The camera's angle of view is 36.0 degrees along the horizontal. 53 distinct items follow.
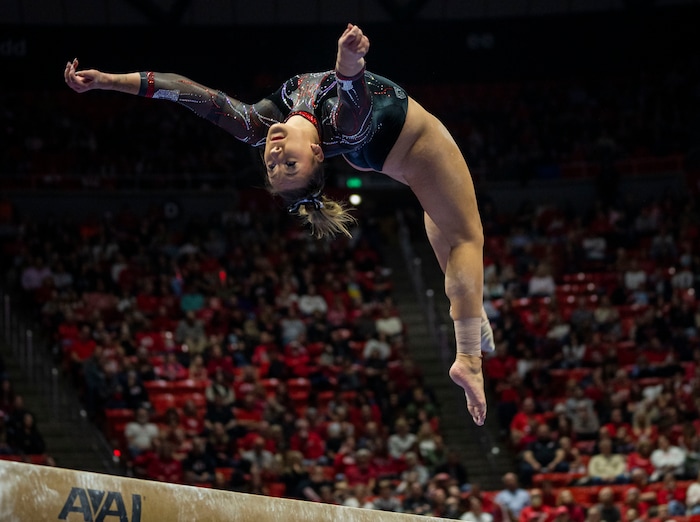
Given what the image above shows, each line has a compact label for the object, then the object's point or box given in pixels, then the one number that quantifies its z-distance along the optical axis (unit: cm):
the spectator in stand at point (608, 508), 1106
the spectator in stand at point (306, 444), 1281
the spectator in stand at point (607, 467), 1226
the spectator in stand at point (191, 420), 1305
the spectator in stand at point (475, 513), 1109
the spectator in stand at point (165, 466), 1242
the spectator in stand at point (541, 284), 1645
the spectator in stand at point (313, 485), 1189
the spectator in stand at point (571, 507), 1118
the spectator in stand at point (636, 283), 1636
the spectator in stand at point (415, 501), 1147
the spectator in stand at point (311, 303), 1569
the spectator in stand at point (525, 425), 1325
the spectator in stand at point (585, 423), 1335
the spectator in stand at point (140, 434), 1287
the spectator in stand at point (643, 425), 1305
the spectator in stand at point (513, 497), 1152
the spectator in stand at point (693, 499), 1143
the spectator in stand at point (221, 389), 1330
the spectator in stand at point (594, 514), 1088
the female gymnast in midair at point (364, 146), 506
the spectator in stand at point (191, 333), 1474
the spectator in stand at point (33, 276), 1606
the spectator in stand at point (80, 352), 1438
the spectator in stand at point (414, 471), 1205
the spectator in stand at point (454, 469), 1259
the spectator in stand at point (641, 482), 1188
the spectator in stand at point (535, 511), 1116
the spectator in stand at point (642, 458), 1233
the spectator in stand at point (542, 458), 1243
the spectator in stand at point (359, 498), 1150
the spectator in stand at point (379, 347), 1476
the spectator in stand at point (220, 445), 1252
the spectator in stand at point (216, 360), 1418
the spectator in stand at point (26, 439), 1256
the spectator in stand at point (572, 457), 1245
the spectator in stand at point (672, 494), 1152
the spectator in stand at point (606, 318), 1543
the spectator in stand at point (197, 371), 1399
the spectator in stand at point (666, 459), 1215
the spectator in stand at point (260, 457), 1224
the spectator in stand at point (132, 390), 1348
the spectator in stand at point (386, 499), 1150
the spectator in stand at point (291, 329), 1496
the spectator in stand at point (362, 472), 1226
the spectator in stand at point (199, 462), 1236
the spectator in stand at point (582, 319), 1527
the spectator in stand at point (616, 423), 1309
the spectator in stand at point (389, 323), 1546
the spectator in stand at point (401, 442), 1287
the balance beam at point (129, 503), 415
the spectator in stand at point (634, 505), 1122
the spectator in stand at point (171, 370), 1403
